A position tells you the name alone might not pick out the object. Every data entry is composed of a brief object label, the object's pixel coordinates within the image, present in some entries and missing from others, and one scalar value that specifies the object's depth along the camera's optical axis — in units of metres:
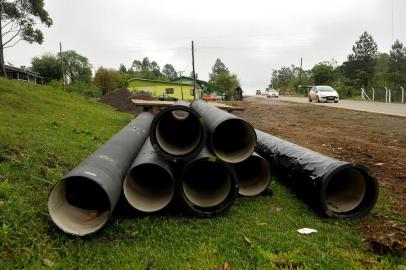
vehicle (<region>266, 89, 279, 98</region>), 50.48
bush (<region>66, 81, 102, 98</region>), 36.62
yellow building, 57.36
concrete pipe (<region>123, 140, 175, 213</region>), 4.21
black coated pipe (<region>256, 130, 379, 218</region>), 4.32
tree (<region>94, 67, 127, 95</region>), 58.84
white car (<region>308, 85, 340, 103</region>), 26.85
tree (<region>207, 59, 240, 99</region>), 58.57
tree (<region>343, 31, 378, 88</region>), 65.88
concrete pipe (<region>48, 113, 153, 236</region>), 3.63
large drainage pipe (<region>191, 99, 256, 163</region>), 4.59
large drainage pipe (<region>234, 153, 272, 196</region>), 5.15
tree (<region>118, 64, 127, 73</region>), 113.82
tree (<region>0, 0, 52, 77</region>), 34.34
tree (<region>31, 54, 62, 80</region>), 61.41
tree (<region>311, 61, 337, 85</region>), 58.59
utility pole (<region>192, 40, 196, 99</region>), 47.72
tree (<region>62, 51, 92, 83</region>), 80.38
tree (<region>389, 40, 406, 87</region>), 57.73
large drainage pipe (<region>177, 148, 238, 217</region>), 4.27
